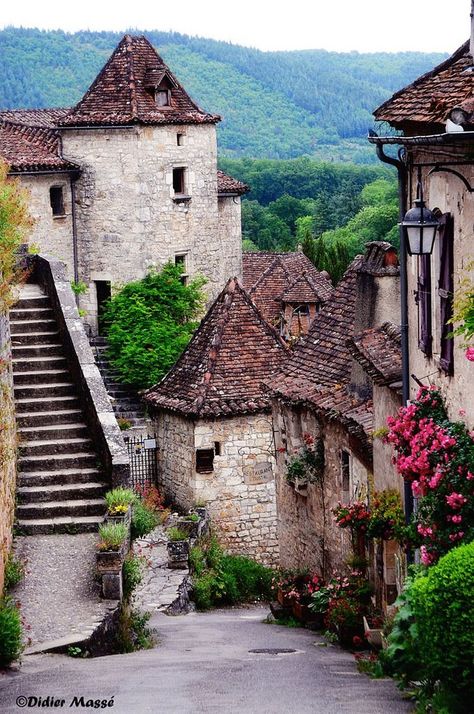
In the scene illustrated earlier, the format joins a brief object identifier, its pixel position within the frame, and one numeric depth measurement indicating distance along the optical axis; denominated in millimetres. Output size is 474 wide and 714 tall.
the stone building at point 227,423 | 26469
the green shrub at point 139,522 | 16781
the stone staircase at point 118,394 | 39188
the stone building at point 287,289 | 53125
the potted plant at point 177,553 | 24266
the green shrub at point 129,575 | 15633
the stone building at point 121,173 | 41438
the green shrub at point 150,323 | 40344
